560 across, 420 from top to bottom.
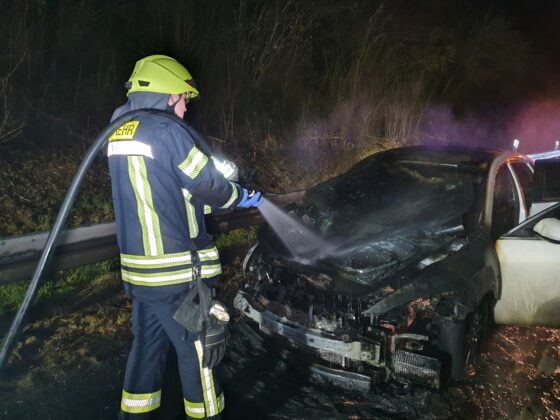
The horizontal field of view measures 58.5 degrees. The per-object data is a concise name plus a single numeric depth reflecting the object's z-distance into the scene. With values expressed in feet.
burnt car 10.52
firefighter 7.80
